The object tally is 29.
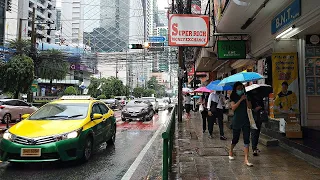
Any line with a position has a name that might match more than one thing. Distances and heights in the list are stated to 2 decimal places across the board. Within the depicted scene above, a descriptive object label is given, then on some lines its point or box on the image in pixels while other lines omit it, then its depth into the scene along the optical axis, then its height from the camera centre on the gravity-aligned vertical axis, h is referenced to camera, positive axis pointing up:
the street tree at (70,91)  39.93 +0.62
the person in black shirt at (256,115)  5.21 -0.47
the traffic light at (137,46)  15.26 +3.35
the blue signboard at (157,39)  17.32 +4.41
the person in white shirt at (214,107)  7.86 -0.43
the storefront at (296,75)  5.95 +0.56
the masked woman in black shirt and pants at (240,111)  4.71 -0.34
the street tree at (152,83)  87.75 +4.65
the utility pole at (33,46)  17.76 +3.89
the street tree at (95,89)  45.15 +1.18
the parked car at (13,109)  12.21 -0.84
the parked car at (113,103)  25.98 -0.99
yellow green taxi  4.49 -0.86
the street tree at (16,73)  17.18 +1.64
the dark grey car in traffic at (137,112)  14.13 -1.11
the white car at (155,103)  21.18 -0.83
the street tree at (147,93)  70.44 +0.60
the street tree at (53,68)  27.06 +3.41
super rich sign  8.97 +2.68
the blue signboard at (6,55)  20.08 +3.72
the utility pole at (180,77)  11.58 +0.95
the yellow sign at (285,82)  6.04 +0.36
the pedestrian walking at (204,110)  9.09 -0.61
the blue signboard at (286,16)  5.51 +2.16
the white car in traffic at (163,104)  27.11 -1.16
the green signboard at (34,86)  17.80 +0.67
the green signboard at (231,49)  8.46 +1.77
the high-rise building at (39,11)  51.04 +21.61
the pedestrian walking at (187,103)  15.66 -0.63
